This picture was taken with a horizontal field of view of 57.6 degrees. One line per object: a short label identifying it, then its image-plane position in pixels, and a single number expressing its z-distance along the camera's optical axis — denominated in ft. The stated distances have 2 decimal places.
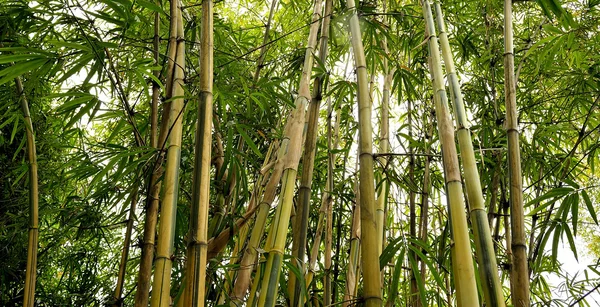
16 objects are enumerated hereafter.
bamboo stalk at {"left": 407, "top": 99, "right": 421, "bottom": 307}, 7.13
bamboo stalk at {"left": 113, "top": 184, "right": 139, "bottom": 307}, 5.73
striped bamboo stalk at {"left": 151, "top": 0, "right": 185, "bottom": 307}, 4.18
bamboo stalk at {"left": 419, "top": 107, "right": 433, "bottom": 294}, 6.97
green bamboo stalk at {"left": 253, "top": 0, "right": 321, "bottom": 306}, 4.38
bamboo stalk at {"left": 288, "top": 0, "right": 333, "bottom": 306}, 4.99
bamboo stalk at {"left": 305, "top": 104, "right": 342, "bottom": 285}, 6.51
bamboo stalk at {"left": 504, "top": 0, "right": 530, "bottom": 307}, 4.77
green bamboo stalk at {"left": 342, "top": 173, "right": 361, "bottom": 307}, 5.91
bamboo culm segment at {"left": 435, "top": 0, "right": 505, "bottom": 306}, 3.84
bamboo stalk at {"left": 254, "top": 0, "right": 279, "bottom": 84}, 7.55
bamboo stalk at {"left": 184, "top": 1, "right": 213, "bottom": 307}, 3.74
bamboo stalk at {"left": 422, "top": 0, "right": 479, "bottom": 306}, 3.94
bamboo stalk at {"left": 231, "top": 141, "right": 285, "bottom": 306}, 5.04
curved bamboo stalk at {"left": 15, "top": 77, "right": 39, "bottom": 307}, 6.44
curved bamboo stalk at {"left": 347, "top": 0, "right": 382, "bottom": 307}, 4.15
